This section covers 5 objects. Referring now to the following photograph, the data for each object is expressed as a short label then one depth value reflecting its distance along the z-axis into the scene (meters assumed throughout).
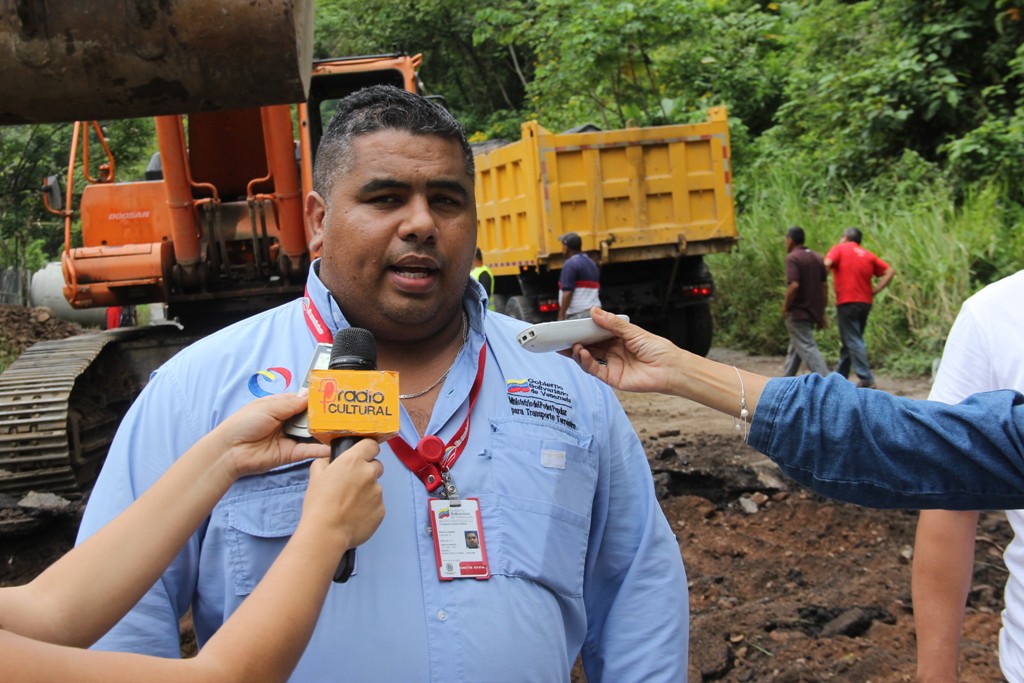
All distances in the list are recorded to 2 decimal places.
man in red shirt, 11.12
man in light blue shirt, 1.99
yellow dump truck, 12.17
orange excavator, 6.70
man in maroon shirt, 11.17
